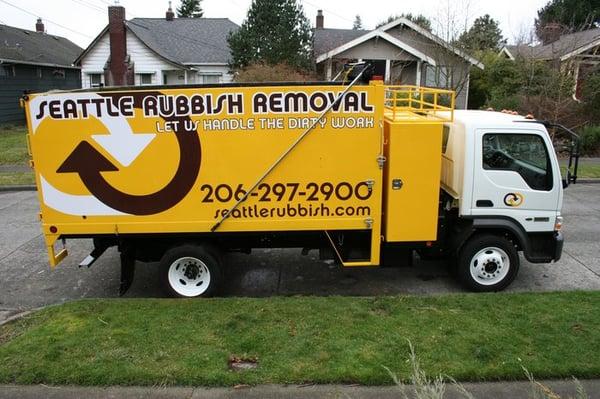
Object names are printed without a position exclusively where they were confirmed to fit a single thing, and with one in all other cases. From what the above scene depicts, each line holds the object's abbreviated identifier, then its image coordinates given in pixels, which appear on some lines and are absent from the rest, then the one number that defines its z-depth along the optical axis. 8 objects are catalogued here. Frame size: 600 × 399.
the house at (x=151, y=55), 27.80
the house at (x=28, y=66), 27.45
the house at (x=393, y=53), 24.89
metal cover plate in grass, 4.70
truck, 5.89
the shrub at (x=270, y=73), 21.19
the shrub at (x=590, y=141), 17.80
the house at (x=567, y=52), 19.14
